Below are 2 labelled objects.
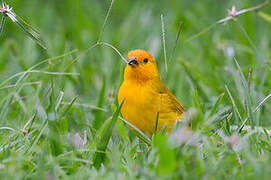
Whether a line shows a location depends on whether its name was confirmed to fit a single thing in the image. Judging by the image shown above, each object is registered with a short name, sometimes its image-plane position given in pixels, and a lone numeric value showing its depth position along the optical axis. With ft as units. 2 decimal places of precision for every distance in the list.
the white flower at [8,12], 14.67
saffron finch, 19.36
